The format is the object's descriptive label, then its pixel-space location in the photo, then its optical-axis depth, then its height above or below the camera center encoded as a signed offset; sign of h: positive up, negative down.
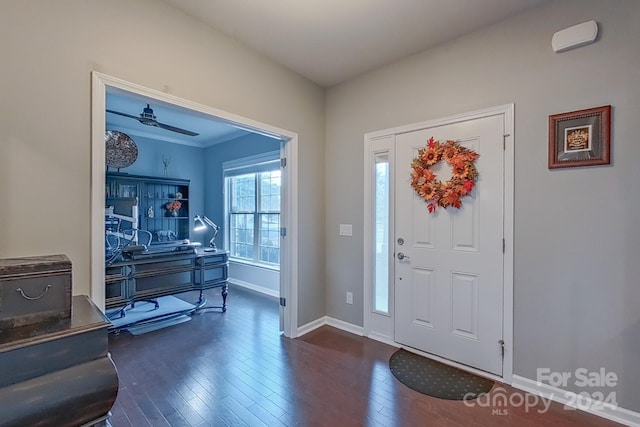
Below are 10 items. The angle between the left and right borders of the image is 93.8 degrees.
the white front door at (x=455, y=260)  2.36 -0.39
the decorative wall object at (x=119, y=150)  3.89 +0.86
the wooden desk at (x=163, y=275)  2.92 -0.68
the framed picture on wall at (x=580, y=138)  1.92 +0.51
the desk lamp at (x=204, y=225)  3.95 -0.16
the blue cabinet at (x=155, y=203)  4.66 +0.17
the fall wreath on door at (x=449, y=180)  2.45 +0.34
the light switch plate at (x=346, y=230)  3.28 -0.17
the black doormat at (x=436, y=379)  2.17 -1.29
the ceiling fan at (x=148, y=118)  3.02 +0.98
